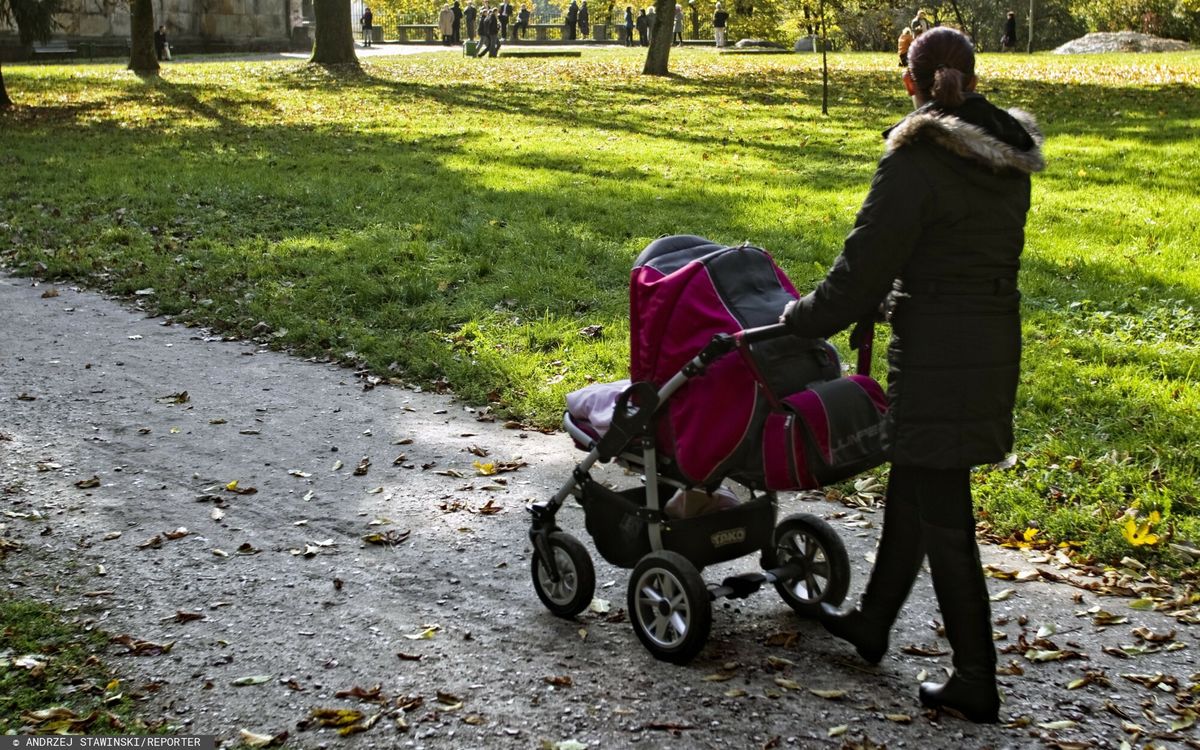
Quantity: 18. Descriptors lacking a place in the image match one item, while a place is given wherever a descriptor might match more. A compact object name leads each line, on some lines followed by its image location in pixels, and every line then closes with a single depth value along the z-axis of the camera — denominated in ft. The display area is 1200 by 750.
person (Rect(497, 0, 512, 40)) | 186.52
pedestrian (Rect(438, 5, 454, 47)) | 177.37
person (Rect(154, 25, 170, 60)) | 121.39
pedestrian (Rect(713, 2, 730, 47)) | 152.25
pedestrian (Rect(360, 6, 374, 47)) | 181.47
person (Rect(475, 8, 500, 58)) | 134.00
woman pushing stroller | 11.20
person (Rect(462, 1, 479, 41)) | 176.19
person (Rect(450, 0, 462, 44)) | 178.91
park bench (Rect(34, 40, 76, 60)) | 117.39
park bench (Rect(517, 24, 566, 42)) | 213.62
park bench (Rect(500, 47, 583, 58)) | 128.97
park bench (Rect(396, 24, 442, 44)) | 198.59
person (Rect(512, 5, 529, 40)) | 203.31
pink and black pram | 12.49
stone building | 125.70
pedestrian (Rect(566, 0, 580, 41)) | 200.54
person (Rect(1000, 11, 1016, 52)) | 135.74
